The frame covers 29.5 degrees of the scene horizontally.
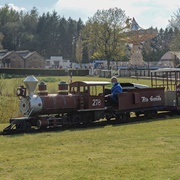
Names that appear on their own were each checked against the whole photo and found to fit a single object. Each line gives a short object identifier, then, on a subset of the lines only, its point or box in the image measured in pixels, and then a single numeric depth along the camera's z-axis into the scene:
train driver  17.06
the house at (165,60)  93.05
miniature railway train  14.45
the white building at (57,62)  99.71
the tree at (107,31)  72.94
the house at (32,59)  93.75
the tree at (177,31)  51.03
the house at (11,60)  91.56
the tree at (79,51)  95.12
